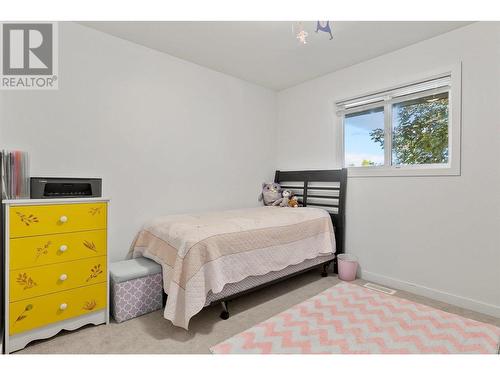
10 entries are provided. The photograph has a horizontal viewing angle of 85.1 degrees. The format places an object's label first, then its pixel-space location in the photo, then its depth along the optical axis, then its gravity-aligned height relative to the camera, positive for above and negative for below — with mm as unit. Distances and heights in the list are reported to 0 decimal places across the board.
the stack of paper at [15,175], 1867 +45
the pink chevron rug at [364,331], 1773 -1063
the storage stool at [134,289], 2117 -857
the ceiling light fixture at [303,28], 2244 +1397
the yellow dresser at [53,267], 1697 -581
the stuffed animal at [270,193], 3783 -127
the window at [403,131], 2633 +596
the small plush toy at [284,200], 3670 -215
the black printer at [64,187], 1906 -41
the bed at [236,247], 1914 -552
